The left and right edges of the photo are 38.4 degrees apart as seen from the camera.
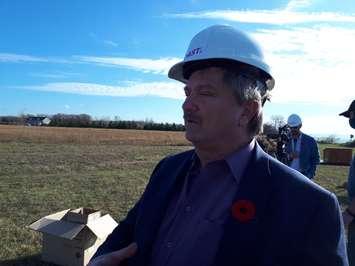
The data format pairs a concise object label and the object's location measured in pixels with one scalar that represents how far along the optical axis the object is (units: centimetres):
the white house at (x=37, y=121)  9935
